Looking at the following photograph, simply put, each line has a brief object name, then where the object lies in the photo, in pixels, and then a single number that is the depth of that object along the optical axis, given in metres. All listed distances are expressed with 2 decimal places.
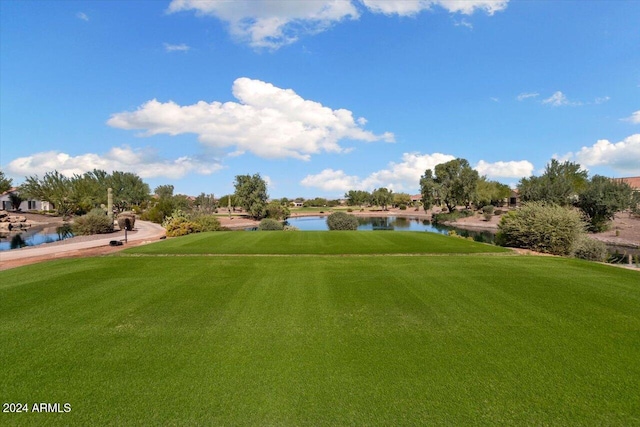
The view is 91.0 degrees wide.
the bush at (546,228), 19.55
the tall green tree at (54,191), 64.19
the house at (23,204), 75.50
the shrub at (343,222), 37.38
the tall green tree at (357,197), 139.50
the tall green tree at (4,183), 72.59
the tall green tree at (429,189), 76.34
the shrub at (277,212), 70.00
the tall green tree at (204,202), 73.69
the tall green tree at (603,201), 39.59
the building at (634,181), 76.85
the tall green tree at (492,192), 77.43
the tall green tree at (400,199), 127.64
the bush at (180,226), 30.28
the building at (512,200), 93.07
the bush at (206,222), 33.78
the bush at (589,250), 19.70
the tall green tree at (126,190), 78.50
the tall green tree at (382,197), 118.62
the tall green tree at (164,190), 100.22
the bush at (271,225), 37.49
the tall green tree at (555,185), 44.12
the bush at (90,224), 32.47
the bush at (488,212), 62.38
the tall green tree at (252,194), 70.44
